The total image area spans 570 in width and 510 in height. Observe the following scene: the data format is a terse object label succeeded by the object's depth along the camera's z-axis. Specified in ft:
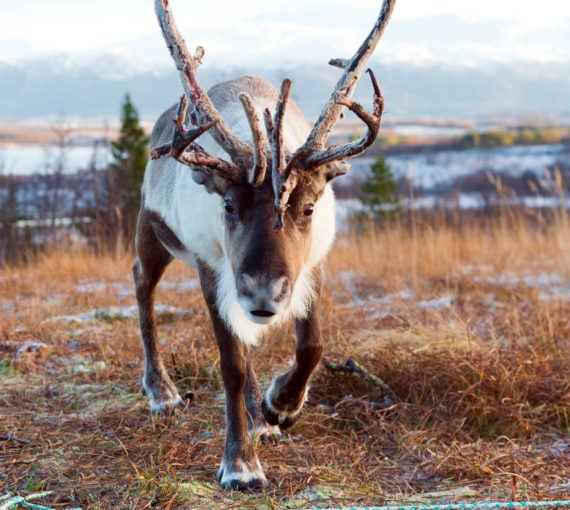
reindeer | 20.31
